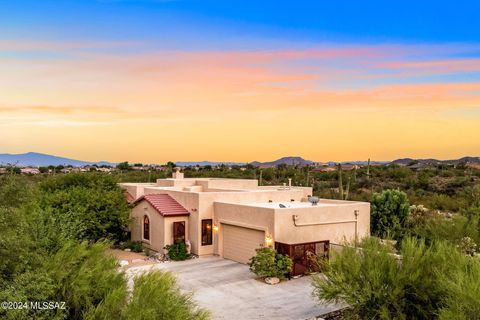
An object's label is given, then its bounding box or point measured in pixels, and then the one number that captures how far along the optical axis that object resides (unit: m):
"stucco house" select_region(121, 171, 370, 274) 19.55
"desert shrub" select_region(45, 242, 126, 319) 11.23
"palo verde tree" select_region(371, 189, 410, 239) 25.48
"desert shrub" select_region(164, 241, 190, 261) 21.89
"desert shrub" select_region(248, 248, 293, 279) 17.89
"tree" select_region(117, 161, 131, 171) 96.09
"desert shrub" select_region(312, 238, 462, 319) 12.30
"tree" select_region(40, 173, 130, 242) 23.58
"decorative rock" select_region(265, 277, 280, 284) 17.62
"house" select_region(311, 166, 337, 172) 71.59
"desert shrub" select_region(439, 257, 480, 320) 9.95
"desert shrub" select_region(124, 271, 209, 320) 10.30
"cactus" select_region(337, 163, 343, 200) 35.66
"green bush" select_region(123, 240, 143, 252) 24.06
